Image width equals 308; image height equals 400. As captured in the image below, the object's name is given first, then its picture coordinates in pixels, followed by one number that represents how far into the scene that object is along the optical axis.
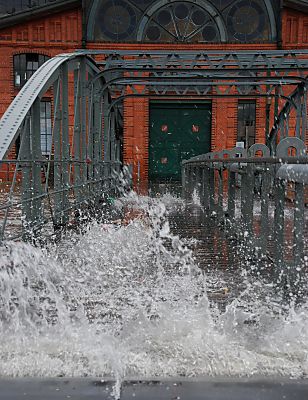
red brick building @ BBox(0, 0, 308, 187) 23.14
